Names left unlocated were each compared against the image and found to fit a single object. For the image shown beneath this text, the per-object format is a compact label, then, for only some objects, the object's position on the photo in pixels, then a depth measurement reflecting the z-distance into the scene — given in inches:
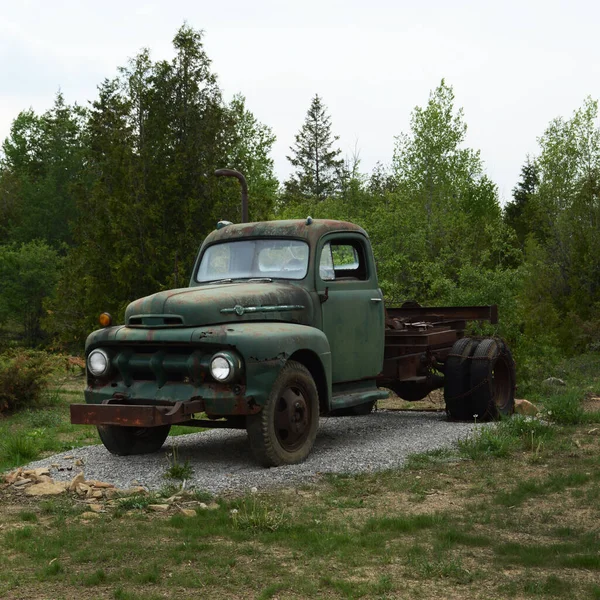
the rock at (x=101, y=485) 288.4
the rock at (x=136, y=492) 277.6
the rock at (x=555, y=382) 615.5
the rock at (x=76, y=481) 285.7
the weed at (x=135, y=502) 262.8
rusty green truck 300.0
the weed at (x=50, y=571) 199.9
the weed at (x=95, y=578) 195.2
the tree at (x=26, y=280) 1274.6
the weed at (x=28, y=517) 252.4
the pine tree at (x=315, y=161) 2253.9
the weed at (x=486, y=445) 334.0
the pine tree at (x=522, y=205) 1929.1
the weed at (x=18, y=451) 359.3
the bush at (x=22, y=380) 522.9
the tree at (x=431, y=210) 705.0
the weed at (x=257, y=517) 235.0
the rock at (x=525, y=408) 464.1
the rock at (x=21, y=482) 297.6
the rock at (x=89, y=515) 252.5
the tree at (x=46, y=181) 1715.1
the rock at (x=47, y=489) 285.0
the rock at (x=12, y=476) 301.4
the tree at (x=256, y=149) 1658.5
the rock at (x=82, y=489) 282.2
